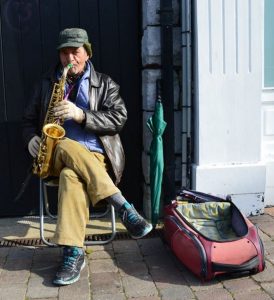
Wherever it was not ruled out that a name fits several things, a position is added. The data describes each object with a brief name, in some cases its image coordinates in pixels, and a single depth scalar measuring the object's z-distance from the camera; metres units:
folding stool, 3.63
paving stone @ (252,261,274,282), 3.19
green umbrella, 3.95
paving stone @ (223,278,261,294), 3.07
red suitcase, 3.10
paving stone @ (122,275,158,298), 3.05
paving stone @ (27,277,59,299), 3.04
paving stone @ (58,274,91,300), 3.01
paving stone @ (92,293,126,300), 3.00
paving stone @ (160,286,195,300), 3.00
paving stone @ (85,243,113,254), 3.71
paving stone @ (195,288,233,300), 2.99
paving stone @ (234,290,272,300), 2.97
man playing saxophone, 3.27
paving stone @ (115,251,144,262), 3.56
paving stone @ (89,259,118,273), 3.38
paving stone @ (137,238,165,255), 3.71
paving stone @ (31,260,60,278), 3.33
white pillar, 4.01
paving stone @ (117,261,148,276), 3.33
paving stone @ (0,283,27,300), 3.03
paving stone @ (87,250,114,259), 3.60
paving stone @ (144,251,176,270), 3.45
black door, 4.24
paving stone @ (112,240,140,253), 3.73
